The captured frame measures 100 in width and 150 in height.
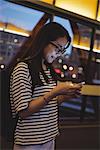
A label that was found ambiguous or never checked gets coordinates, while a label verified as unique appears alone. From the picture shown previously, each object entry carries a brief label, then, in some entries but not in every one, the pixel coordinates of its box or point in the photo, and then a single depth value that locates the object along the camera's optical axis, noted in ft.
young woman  4.43
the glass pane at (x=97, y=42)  19.74
